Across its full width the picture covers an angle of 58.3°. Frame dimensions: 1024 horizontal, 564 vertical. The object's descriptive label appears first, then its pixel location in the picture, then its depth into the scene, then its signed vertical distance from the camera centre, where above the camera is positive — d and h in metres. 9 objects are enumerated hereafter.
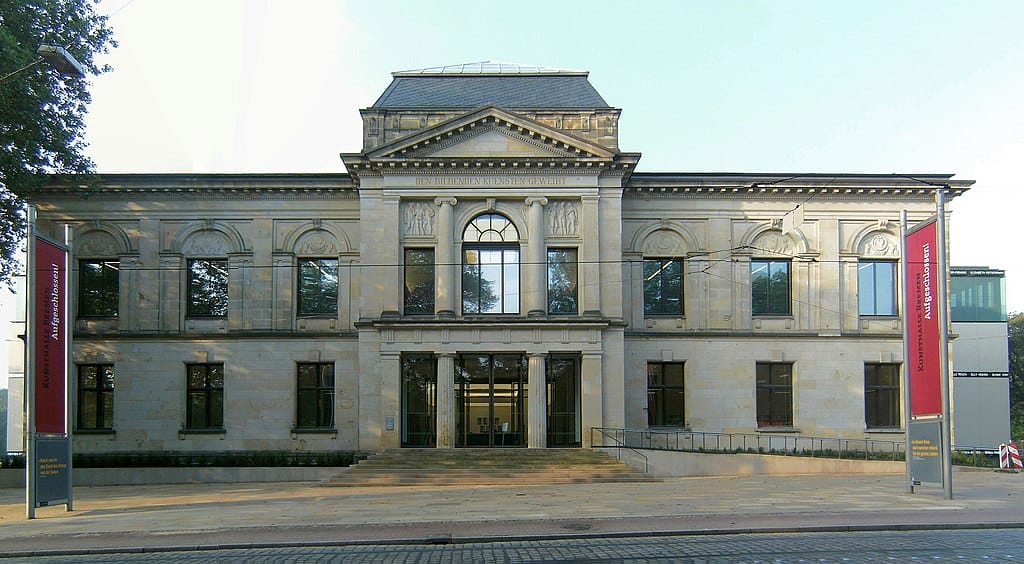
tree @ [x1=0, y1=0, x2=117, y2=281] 28.78 +7.64
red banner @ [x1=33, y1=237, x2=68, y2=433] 21.72 -0.17
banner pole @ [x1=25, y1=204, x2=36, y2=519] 21.02 -1.25
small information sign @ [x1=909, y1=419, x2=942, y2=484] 22.77 -3.19
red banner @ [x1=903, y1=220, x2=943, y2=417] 22.84 +0.13
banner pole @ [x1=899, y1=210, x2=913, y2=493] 23.69 -1.08
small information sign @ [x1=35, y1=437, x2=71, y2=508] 21.61 -3.40
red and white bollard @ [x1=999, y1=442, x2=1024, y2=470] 33.88 -5.00
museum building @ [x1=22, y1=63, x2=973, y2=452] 35.56 +1.90
